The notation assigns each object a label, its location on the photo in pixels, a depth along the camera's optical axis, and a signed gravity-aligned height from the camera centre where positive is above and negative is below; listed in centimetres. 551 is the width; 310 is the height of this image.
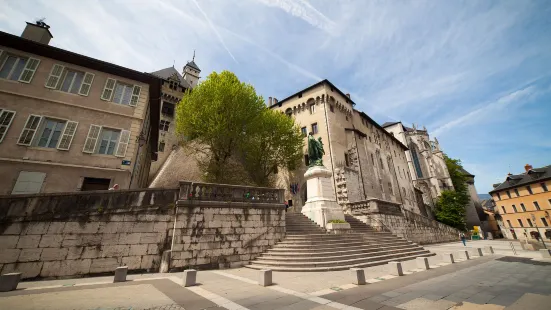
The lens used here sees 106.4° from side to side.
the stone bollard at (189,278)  584 -124
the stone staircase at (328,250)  852 -96
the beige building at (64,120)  984 +576
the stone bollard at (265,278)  585 -127
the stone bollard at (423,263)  812 -129
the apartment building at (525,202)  3128 +388
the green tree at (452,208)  3249 +302
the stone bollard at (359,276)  589 -127
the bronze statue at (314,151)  1641 +591
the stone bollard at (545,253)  915 -111
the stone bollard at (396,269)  705 -131
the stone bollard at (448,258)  940 -130
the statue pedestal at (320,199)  1369 +203
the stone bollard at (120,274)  624 -119
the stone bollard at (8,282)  504 -110
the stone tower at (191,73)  4365 +3220
